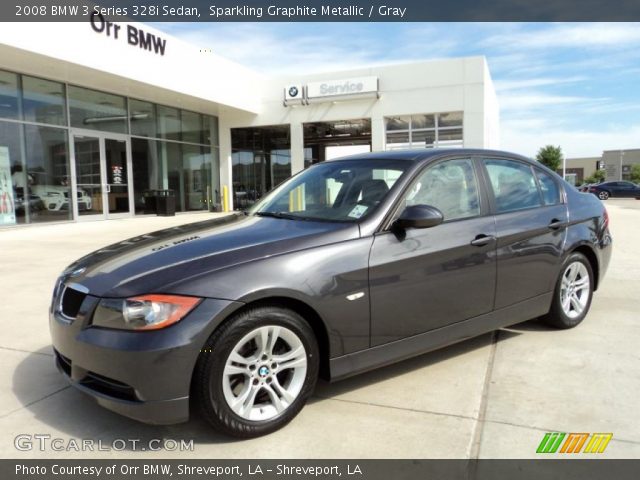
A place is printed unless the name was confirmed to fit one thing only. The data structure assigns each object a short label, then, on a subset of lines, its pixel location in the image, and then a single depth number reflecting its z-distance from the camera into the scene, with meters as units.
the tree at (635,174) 92.38
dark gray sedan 2.56
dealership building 13.77
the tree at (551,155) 83.12
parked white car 14.58
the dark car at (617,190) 37.81
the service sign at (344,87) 20.20
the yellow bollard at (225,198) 22.84
